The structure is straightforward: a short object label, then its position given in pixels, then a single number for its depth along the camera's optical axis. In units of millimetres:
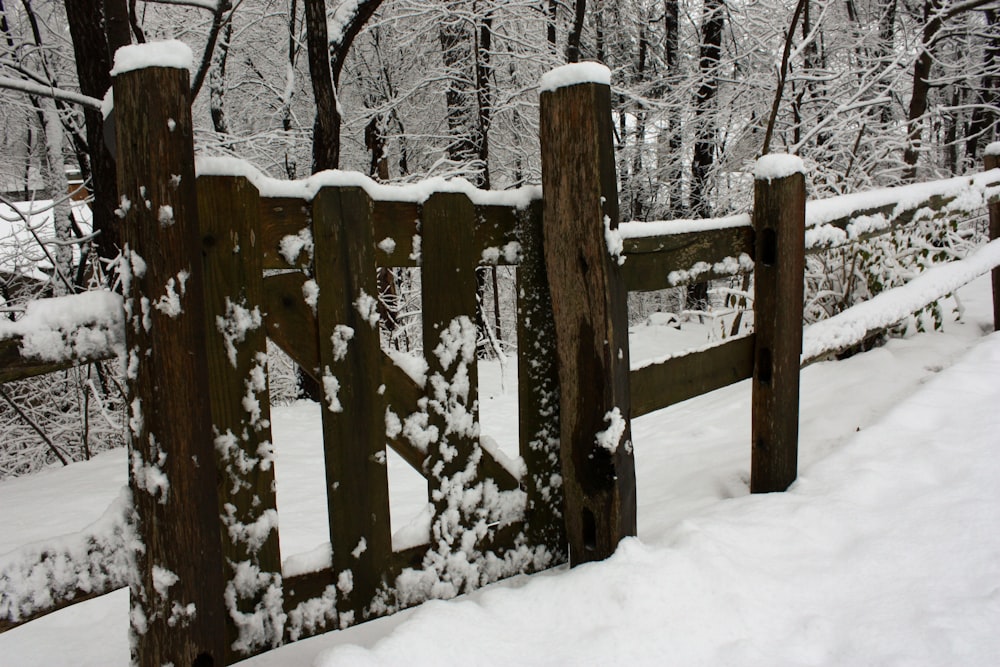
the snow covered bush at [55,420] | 7777
